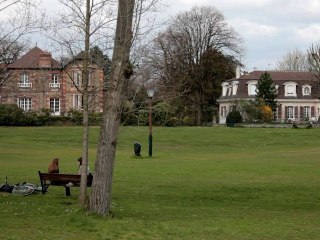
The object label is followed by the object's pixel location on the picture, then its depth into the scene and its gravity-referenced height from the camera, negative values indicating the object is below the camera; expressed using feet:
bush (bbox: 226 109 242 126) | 241.55 +5.05
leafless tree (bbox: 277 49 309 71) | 357.41 +42.11
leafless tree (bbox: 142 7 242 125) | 272.51 +42.91
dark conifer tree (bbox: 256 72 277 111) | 259.19 +17.21
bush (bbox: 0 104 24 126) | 213.09 +4.96
